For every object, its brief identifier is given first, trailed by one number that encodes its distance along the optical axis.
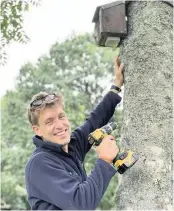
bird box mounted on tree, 2.39
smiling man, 1.94
